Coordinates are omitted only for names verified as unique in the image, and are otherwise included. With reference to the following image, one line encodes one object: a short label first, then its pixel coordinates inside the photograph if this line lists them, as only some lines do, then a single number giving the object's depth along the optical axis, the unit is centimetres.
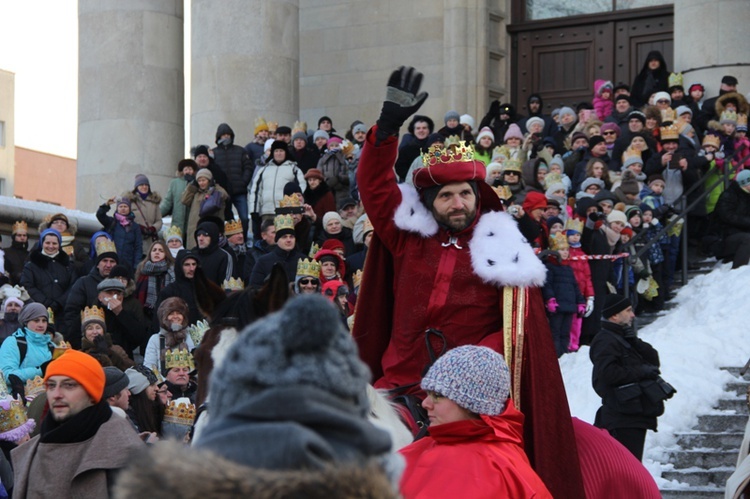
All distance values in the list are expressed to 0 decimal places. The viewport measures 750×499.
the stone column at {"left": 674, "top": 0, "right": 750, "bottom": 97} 2077
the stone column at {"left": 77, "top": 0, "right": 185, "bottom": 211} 2144
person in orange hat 617
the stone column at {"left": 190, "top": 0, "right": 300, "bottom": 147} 2111
